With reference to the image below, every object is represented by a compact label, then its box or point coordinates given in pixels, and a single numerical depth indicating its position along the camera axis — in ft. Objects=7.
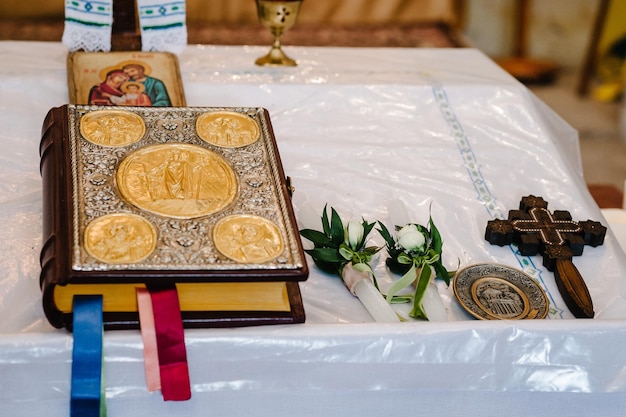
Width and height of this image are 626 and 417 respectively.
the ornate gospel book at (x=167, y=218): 3.12
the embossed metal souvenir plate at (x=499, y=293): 3.72
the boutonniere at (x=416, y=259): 3.72
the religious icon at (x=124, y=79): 5.05
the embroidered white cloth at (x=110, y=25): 5.51
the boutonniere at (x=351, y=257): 3.72
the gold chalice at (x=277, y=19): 5.70
